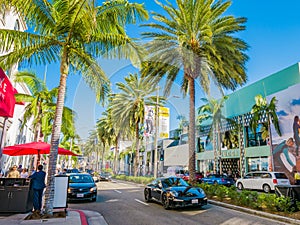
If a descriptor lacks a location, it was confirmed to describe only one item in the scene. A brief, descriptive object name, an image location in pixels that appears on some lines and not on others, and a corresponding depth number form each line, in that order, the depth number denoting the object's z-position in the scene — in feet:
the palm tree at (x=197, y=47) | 53.72
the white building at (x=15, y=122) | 62.19
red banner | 31.00
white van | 65.51
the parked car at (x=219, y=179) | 88.22
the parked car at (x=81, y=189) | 42.60
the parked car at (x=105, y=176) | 116.94
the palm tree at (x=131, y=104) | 100.99
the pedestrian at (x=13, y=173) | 41.24
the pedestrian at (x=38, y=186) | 31.89
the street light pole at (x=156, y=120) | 87.04
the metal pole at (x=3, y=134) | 35.27
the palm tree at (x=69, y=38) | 30.22
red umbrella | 42.71
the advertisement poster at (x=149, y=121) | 86.94
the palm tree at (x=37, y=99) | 65.18
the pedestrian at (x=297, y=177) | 64.59
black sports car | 34.35
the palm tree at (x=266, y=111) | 81.59
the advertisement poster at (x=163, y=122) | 95.96
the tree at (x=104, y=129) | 155.22
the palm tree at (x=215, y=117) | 114.32
